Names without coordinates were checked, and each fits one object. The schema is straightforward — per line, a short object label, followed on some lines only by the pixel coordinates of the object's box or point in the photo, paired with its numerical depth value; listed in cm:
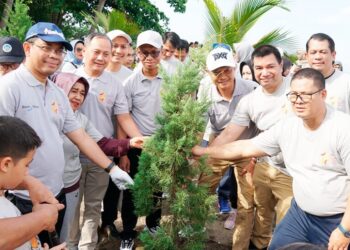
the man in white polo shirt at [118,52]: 479
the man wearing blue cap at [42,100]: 252
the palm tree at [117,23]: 949
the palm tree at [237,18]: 727
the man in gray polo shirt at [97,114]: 386
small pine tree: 317
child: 170
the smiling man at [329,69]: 405
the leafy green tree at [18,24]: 911
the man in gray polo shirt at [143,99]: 419
